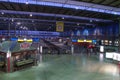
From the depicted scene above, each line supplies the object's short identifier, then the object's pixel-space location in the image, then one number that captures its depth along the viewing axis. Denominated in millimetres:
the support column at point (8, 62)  6759
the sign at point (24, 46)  8299
